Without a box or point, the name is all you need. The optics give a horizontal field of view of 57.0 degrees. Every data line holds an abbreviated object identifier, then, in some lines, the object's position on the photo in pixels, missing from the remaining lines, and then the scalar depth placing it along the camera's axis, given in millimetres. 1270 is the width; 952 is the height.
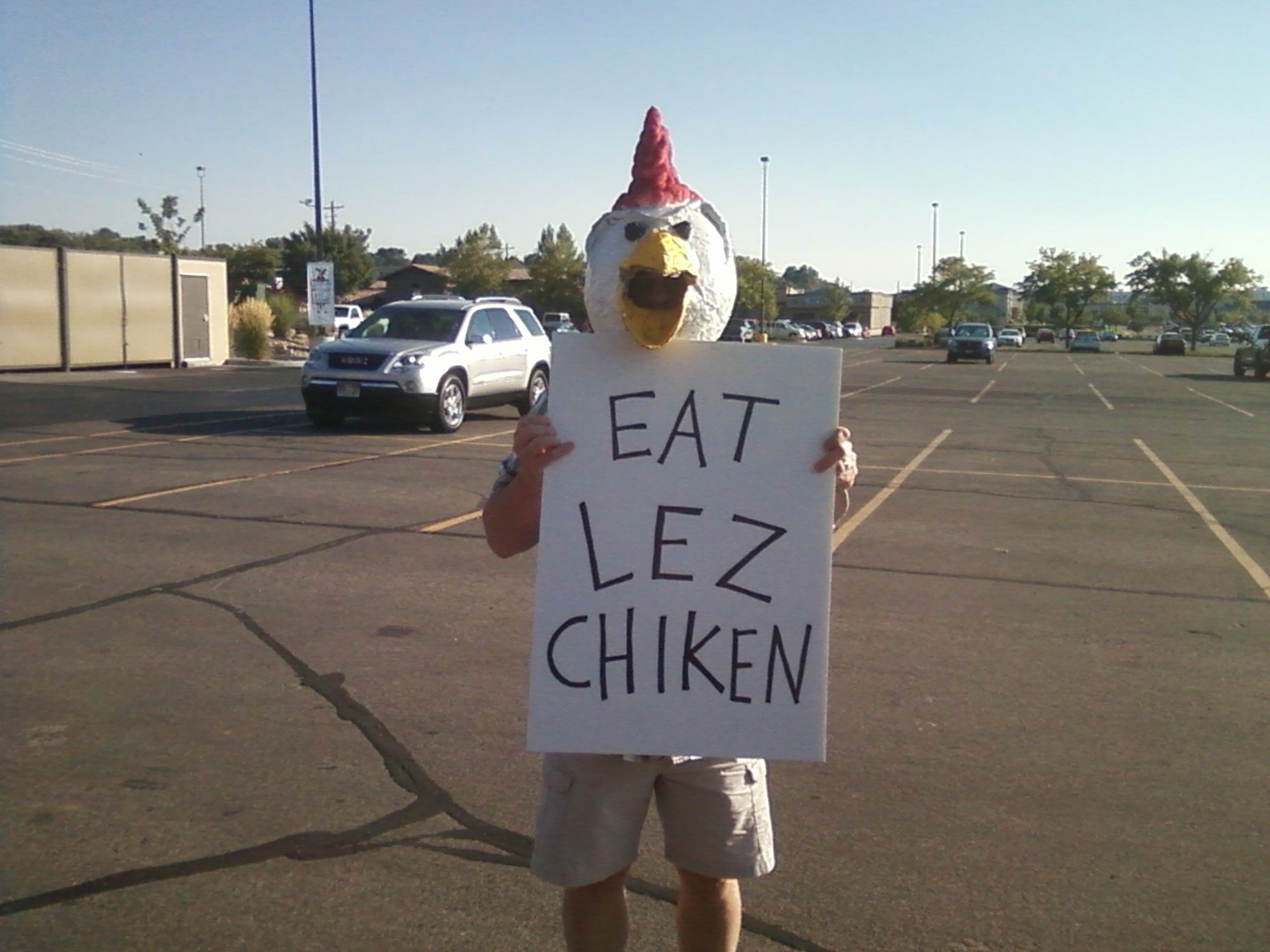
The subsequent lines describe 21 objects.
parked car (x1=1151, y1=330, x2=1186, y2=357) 65375
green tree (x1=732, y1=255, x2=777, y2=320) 78125
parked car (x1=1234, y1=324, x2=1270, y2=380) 37969
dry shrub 33781
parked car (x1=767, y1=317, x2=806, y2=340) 73750
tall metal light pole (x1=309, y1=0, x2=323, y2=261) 33156
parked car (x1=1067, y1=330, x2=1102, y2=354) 69250
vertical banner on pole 31938
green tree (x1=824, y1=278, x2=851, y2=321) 115625
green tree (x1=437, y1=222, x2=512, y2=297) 74688
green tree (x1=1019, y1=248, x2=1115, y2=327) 91125
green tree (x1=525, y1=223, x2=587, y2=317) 63031
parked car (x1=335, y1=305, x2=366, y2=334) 45719
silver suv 14586
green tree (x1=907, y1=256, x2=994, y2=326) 92625
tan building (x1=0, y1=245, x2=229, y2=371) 25281
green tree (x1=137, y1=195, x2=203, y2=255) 63656
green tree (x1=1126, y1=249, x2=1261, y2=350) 81375
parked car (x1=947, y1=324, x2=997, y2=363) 47094
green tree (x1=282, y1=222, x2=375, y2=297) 71062
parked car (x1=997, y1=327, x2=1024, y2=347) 78000
